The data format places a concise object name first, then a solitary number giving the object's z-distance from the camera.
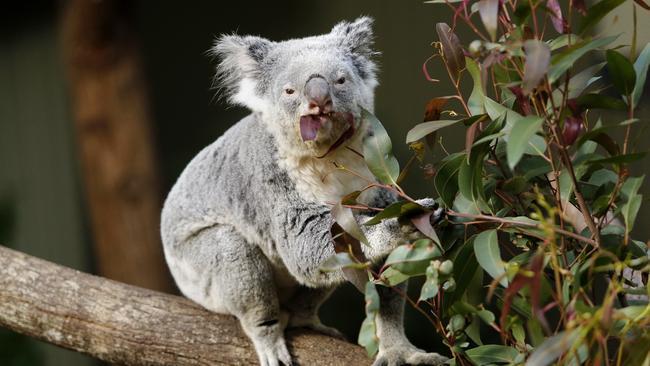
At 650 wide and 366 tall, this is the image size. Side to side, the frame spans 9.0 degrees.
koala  5.04
